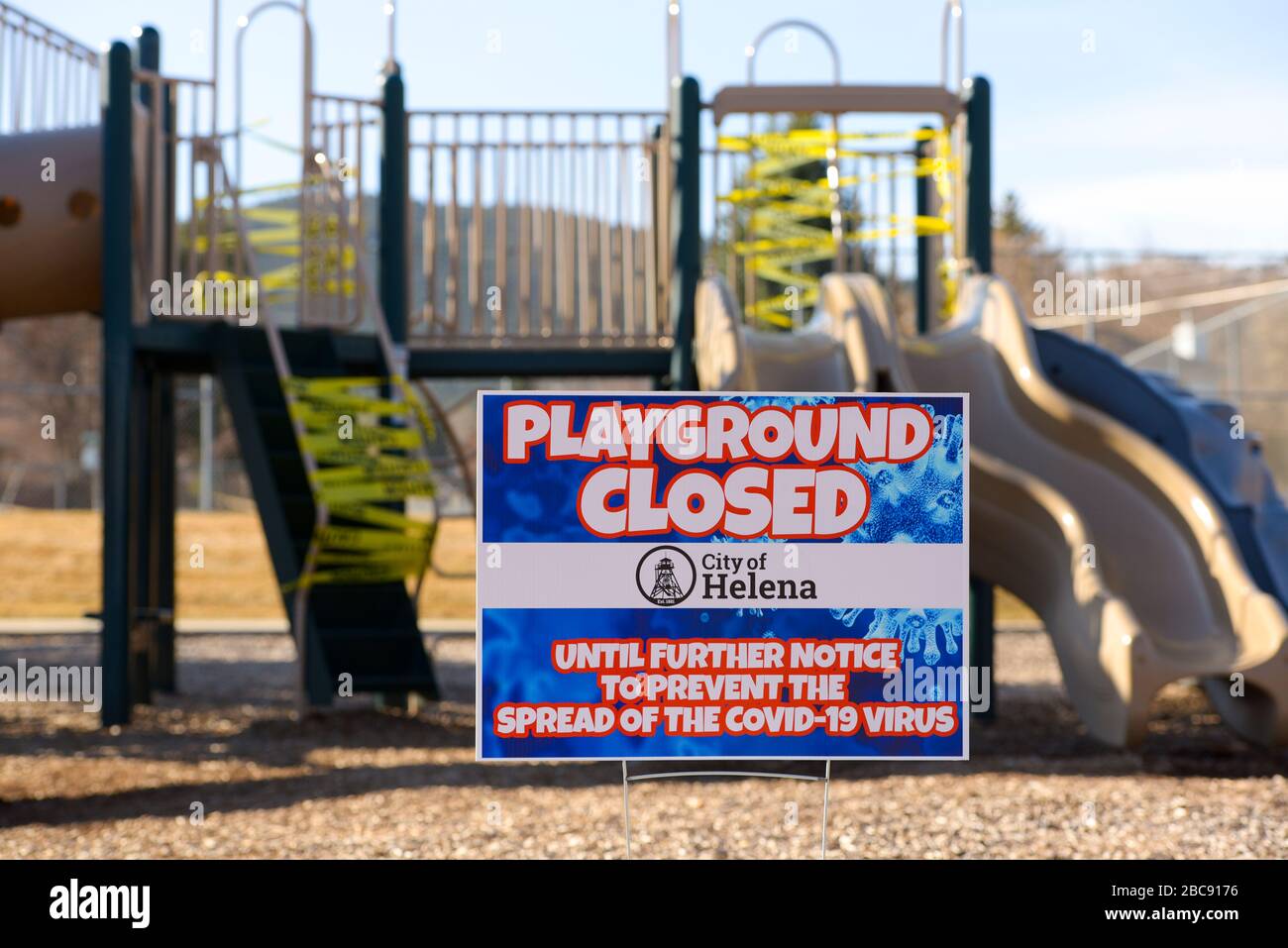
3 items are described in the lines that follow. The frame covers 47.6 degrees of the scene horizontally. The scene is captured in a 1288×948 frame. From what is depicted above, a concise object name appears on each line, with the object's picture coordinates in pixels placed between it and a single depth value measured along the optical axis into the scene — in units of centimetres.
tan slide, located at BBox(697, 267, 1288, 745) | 733
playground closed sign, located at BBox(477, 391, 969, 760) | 436
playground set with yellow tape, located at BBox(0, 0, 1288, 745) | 806
